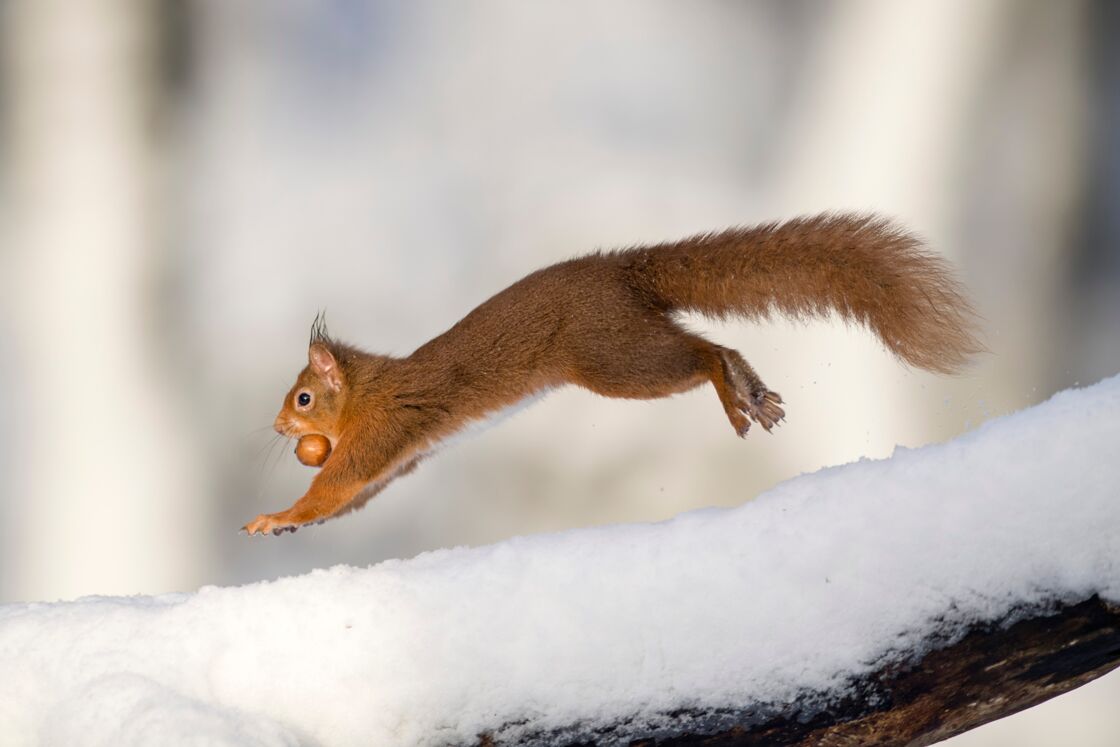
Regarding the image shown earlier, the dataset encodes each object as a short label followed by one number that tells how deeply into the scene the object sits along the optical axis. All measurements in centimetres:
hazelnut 574
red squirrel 564
